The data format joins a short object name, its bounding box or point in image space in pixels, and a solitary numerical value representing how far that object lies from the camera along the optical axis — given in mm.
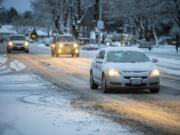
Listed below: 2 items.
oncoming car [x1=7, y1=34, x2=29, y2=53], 60812
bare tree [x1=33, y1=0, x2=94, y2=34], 86000
